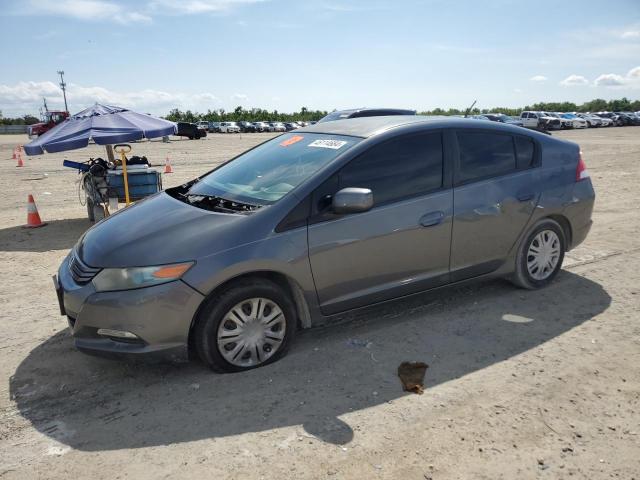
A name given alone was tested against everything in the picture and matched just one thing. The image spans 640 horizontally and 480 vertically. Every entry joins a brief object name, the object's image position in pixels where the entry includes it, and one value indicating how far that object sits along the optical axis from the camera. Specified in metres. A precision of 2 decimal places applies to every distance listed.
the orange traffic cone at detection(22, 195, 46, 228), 8.44
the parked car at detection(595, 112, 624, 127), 50.31
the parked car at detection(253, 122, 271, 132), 60.69
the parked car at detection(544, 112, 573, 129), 44.78
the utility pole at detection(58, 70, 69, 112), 92.19
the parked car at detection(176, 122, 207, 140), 39.41
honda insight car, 3.24
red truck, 42.22
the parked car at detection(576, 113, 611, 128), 47.55
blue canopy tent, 8.17
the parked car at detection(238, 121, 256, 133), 59.97
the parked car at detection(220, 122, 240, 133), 59.03
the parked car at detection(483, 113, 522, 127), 35.01
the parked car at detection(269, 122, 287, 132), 62.34
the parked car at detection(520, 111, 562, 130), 41.60
